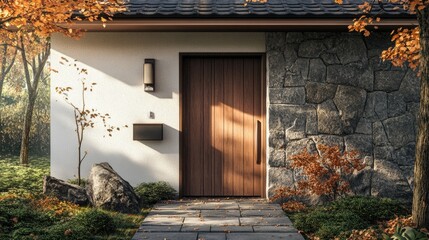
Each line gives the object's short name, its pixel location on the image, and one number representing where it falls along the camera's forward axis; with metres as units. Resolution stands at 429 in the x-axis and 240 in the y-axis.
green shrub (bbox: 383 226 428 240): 4.97
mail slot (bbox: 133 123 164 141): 8.48
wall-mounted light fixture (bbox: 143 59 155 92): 8.43
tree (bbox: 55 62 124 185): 8.53
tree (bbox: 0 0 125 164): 6.45
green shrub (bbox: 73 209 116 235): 6.13
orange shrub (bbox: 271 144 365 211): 7.80
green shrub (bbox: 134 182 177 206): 8.07
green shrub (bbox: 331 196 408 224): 6.72
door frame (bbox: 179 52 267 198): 8.56
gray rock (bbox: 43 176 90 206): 7.75
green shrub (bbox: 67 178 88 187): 8.41
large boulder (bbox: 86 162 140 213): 7.32
